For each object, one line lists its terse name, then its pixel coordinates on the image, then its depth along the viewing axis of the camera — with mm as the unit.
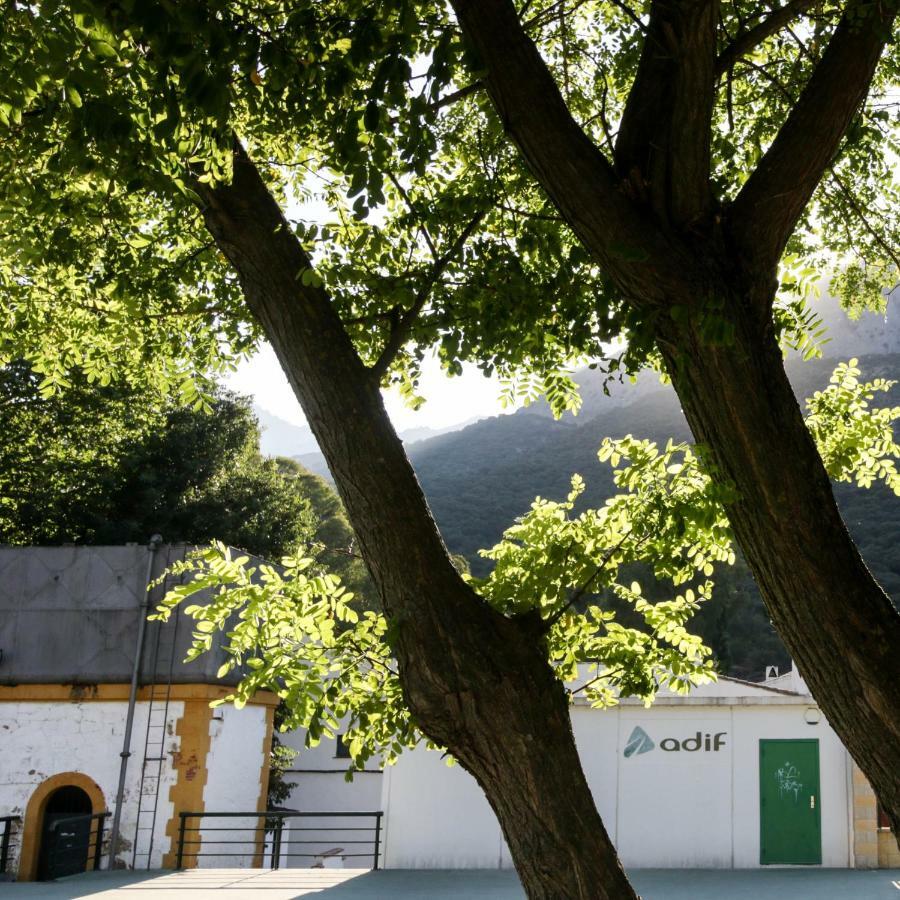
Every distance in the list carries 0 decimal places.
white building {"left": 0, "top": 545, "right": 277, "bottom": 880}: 16375
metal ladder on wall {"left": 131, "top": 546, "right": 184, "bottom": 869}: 16172
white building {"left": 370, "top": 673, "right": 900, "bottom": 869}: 14859
